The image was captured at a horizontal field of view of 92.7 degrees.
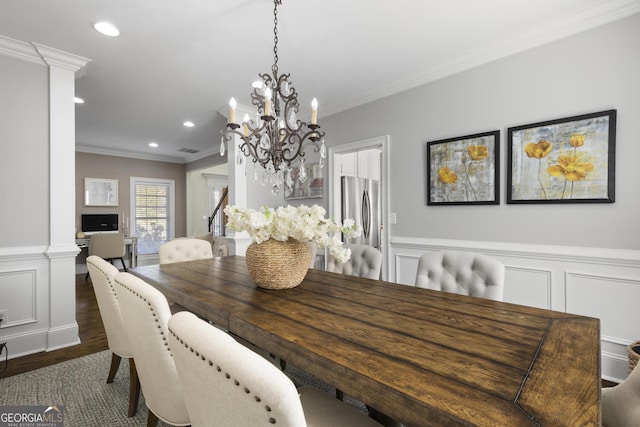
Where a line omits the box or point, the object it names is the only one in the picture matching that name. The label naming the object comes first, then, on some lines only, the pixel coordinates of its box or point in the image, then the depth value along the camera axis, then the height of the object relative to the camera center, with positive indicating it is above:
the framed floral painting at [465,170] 2.60 +0.37
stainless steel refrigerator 4.45 +0.08
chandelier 2.10 +0.54
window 6.86 -0.03
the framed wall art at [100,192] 6.14 +0.39
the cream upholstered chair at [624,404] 0.90 -0.59
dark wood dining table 0.63 -0.40
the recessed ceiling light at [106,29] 2.22 +1.36
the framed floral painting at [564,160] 2.10 +0.38
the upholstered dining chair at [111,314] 1.48 -0.55
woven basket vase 1.54 -0.26
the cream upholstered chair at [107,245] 5.30 -0.62
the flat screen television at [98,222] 5.95 -0.24
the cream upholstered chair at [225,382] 0.48 -0.30
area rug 1.73 -1.19
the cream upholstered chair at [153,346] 1.02 -0.49
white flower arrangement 1.48 -0.07
